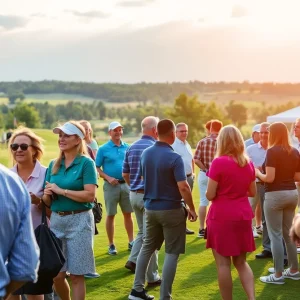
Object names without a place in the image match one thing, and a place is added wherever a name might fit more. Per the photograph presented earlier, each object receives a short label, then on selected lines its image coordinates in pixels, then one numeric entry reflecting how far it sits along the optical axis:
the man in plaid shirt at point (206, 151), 9.70
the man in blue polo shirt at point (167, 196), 5.81
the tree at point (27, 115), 129.00
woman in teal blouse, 5.20
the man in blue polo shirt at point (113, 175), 8.68
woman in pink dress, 5.41
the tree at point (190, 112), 129.00
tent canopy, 16.08
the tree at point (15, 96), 153.50
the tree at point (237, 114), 145.54
